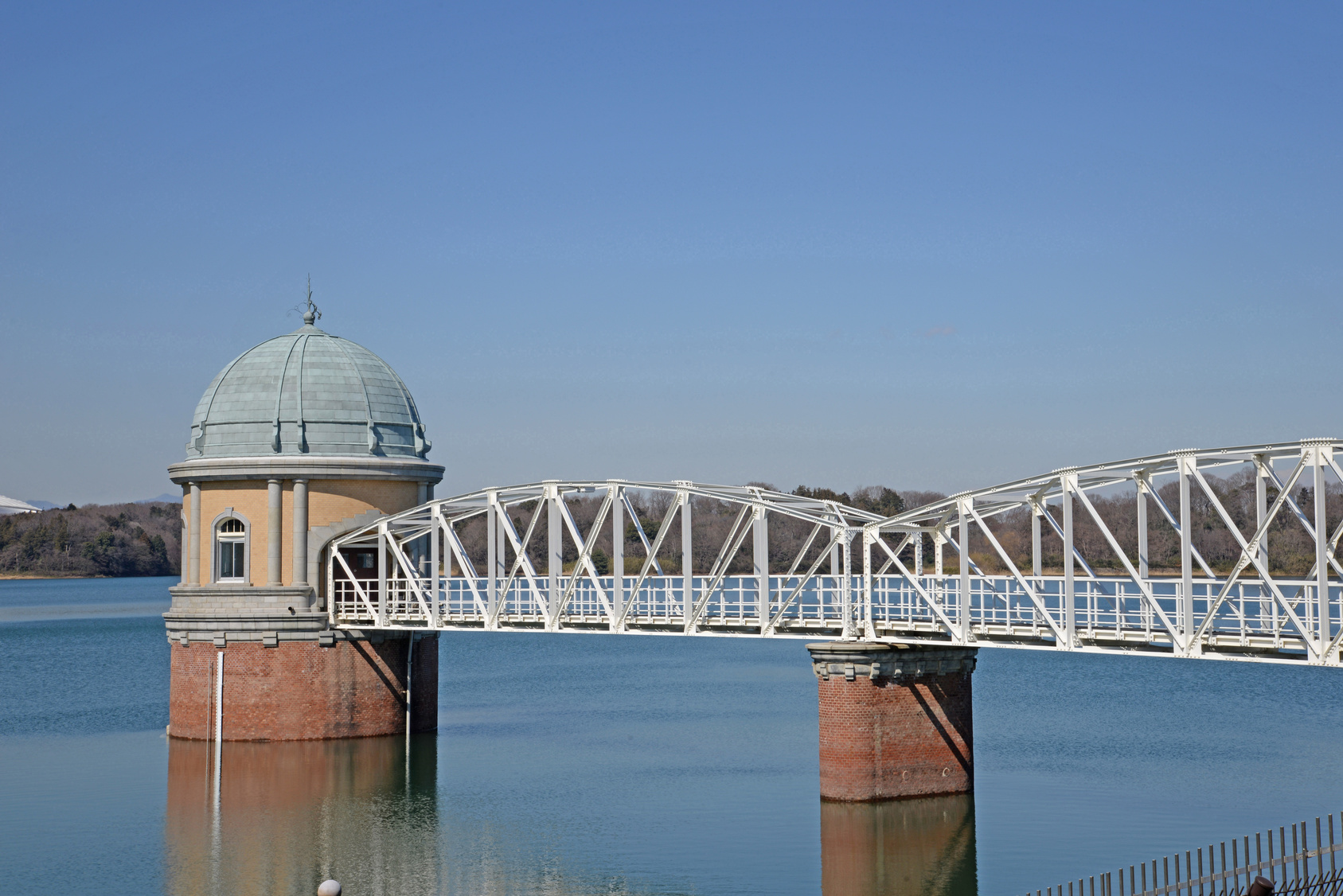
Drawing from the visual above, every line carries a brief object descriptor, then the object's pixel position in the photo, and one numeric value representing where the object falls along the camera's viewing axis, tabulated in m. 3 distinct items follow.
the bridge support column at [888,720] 34.03
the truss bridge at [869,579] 27.31
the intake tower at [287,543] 45.84
